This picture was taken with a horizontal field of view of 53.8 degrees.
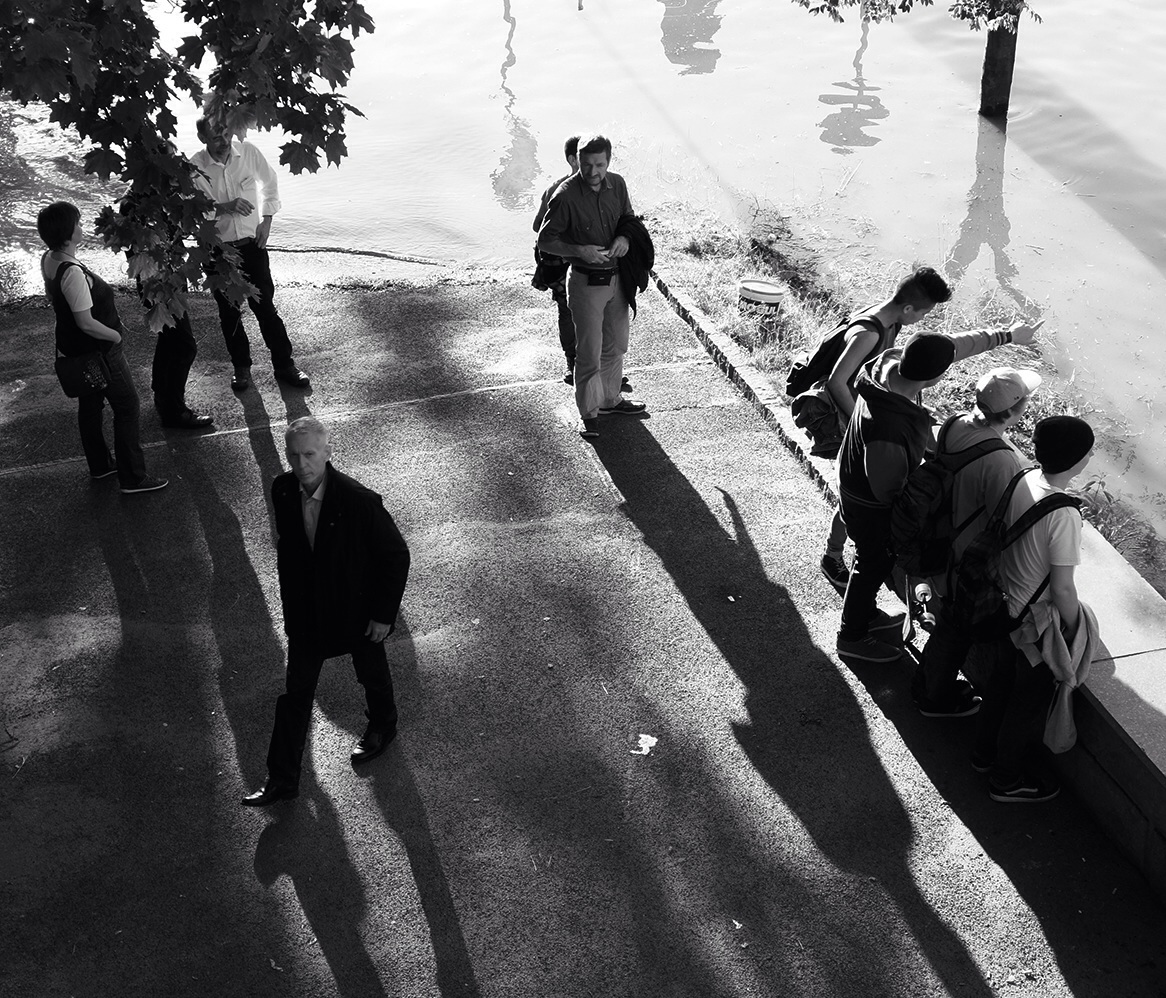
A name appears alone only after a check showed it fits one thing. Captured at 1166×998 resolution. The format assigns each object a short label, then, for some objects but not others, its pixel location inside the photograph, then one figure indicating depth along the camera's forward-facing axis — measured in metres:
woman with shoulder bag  6.52
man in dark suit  4.59
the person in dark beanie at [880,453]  5.09
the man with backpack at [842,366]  5.60
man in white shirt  7.79
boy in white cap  4.83
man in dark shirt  7.27
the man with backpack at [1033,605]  4.45
